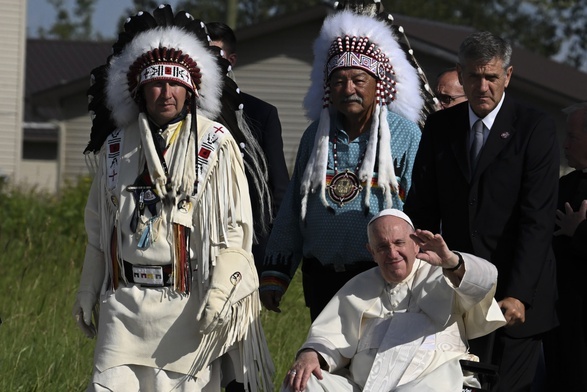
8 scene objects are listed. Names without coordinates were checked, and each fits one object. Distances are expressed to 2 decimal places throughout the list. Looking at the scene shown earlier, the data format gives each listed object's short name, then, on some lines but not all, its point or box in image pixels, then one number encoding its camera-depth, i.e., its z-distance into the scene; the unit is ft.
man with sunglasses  45.83
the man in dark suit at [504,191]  35.14
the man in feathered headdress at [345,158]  39.49
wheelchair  33.45
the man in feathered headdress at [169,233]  36.30
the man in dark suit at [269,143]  44.16
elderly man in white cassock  33.93
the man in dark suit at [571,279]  38.35
